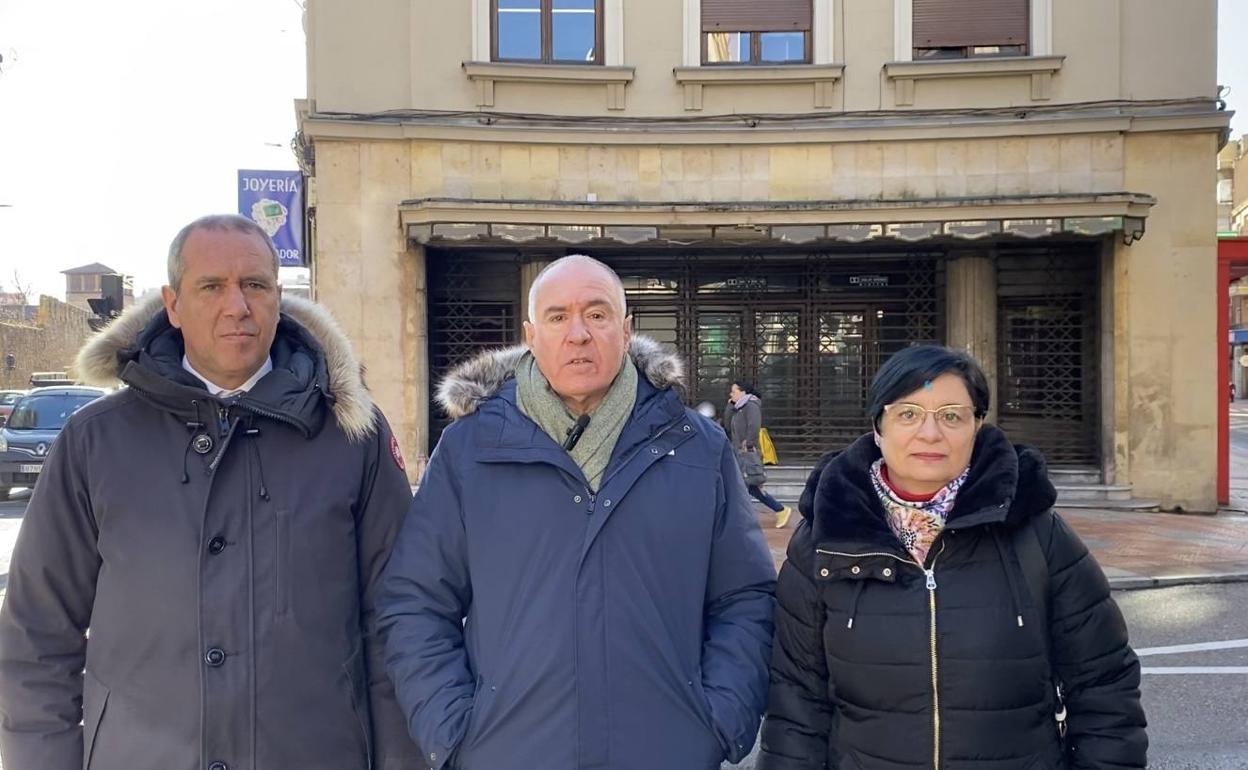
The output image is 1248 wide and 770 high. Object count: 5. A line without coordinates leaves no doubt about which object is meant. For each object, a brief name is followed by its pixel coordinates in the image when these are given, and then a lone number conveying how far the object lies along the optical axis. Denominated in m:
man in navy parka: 2.17
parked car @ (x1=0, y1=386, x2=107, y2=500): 14.05
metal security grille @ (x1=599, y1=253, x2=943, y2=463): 13.12
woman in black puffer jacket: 2.14
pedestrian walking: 10.98
